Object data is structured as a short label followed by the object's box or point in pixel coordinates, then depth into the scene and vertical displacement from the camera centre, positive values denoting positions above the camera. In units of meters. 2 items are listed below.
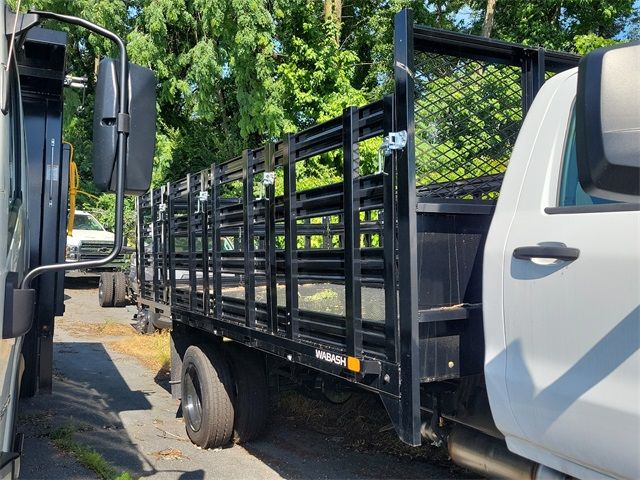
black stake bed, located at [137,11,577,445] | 2.54 +0.19
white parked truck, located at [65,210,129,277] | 15.77 +0.69
